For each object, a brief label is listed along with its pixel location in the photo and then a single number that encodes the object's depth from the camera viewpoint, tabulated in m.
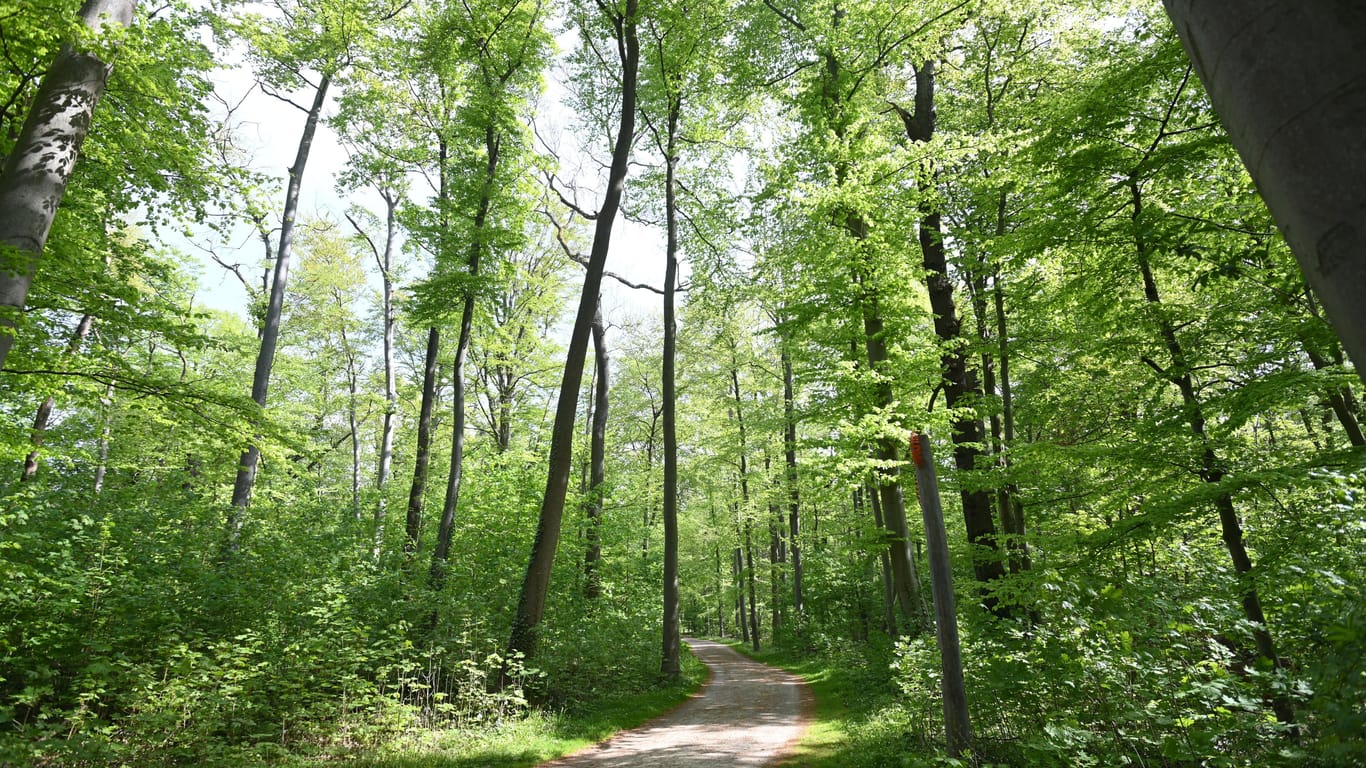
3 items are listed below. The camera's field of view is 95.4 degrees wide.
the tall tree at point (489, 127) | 13.94
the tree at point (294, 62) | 13.52
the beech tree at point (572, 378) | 9.91
